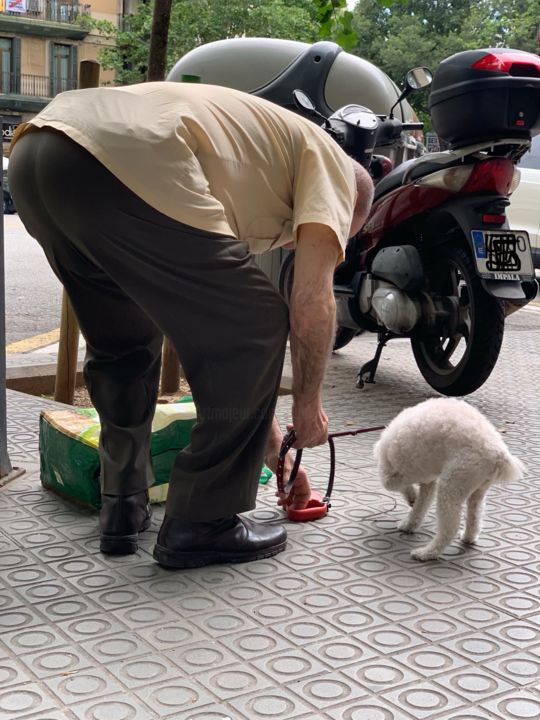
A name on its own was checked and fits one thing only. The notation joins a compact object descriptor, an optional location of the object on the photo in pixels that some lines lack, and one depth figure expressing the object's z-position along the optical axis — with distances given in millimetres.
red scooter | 5367
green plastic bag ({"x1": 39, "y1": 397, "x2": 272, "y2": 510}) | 3707
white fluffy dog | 3379
